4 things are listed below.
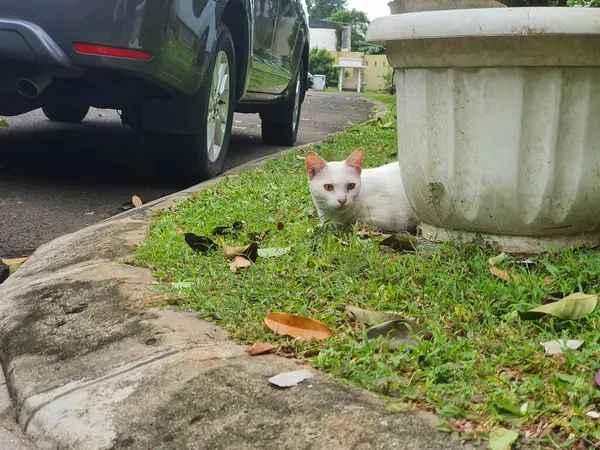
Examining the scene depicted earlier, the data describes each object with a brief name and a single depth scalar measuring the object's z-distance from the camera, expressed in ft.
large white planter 7.76
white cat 10.52
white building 196.44
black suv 12.73
